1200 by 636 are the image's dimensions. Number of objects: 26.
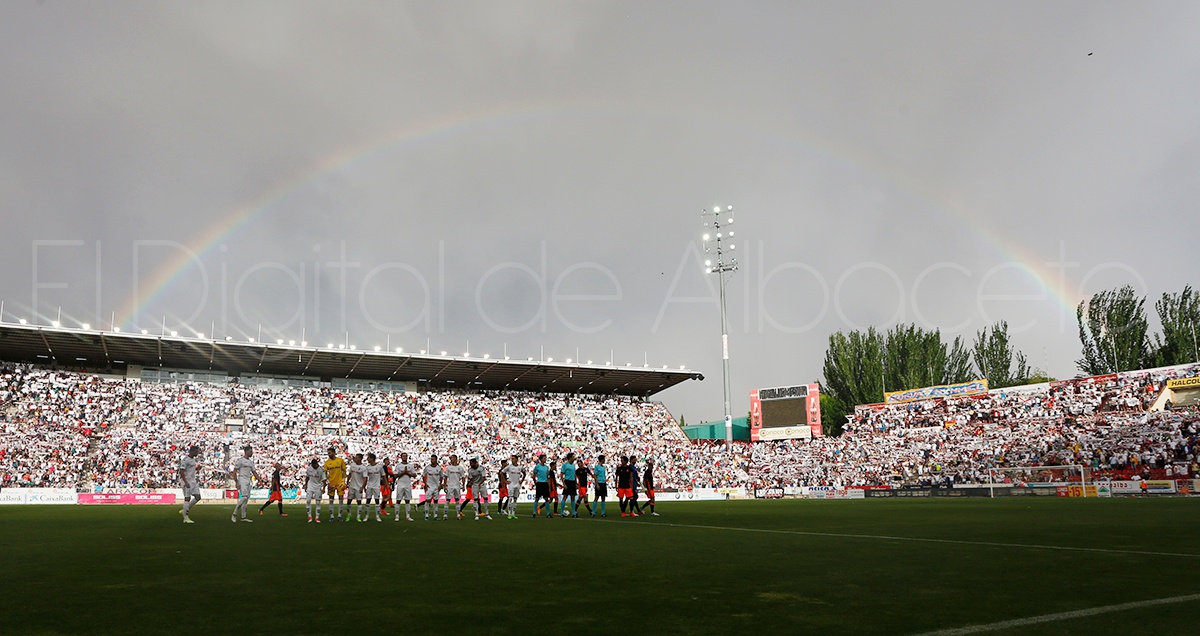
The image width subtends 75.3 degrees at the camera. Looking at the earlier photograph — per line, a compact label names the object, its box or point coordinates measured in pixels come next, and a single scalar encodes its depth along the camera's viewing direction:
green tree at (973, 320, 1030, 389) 86.44
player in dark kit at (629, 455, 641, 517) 24.22
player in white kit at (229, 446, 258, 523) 20.72
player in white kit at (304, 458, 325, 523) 21.28
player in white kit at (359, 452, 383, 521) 22.93
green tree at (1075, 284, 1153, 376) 72.38
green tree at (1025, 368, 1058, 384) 91.81
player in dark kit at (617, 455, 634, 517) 23.69
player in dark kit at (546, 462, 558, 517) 24.73
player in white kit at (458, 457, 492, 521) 22.48
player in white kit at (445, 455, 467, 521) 22.17
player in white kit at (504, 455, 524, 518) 23.14
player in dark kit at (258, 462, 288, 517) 24.82
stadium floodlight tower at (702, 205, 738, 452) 59.03
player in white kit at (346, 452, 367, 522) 21.69
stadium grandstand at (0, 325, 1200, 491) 46.78
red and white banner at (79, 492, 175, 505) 42.31
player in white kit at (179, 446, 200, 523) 20.61
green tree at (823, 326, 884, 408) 87.75
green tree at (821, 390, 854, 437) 90.75
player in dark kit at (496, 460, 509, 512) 24.78
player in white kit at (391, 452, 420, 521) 24.33
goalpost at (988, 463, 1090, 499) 40.94
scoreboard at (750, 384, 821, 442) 71.38
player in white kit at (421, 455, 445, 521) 23.36
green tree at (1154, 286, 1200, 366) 68.69
